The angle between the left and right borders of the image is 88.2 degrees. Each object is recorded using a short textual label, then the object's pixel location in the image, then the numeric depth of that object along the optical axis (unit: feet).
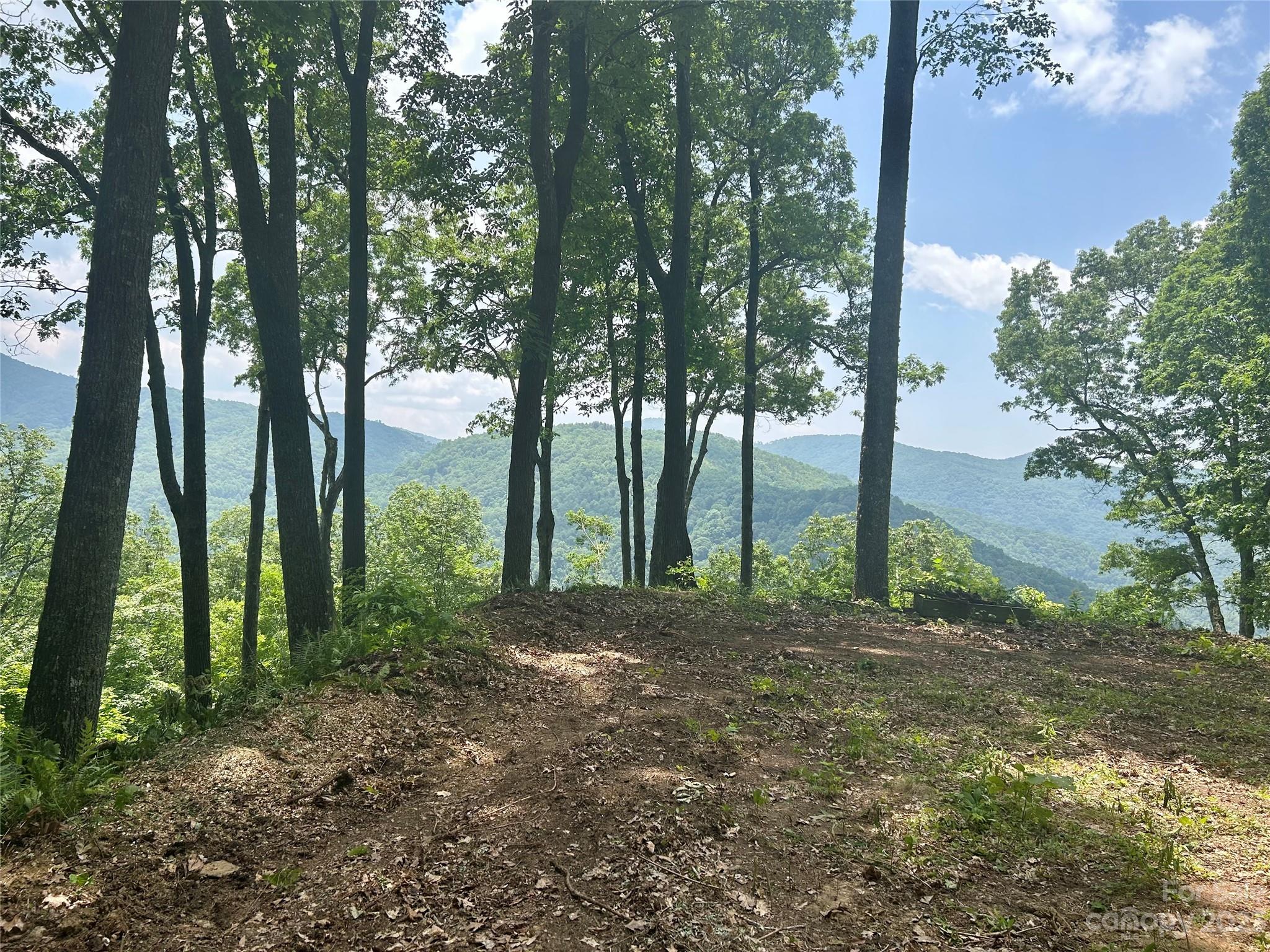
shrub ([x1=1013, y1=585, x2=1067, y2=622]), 37.95
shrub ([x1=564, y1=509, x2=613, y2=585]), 96.12
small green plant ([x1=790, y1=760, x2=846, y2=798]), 12.98
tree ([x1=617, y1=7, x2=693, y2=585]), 48.37
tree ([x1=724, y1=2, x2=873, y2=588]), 56.18
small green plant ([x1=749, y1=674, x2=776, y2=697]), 19.39
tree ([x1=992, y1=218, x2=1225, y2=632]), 74.84
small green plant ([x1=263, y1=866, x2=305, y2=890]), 9.66
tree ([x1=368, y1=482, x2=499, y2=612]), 110.63
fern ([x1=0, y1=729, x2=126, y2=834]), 9.66
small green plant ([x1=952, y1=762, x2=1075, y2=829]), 11.52
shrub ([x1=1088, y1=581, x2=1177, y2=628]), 37.25
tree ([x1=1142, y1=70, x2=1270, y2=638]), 54.08
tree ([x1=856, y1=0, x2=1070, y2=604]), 37.24
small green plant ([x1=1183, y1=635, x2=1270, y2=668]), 24.85
